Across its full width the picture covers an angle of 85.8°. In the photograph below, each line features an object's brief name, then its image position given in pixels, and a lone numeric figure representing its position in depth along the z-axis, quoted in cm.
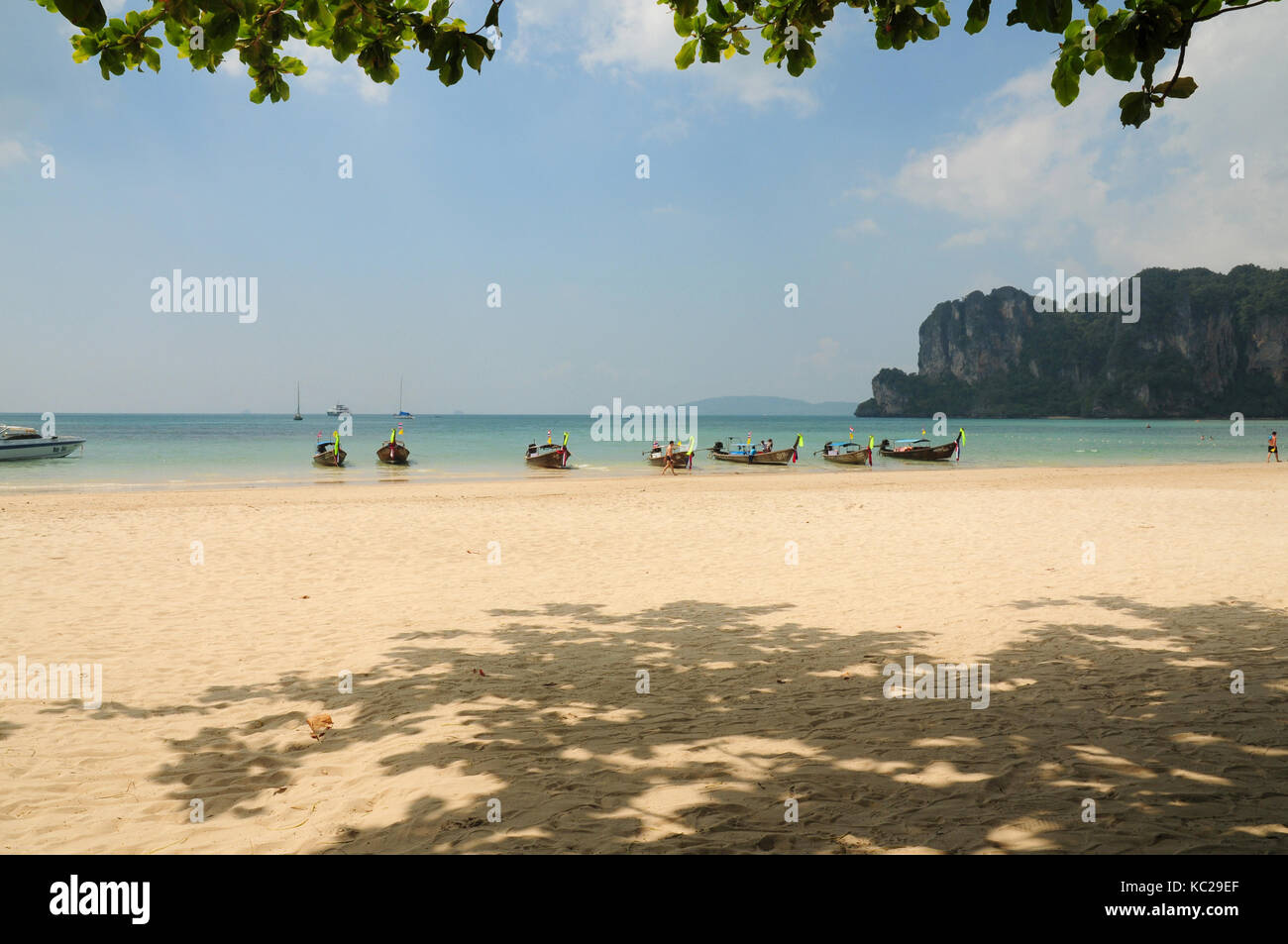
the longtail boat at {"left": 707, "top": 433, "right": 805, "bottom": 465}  4350
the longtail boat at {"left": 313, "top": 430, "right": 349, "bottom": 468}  3925
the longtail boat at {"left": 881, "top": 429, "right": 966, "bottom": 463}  4712
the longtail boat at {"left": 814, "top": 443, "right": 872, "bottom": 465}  4447
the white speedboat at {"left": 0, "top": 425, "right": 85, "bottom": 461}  4006
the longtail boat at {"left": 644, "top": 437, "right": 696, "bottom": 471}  3934
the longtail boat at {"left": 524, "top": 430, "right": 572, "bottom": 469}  4119
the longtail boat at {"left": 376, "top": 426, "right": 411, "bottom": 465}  4234
